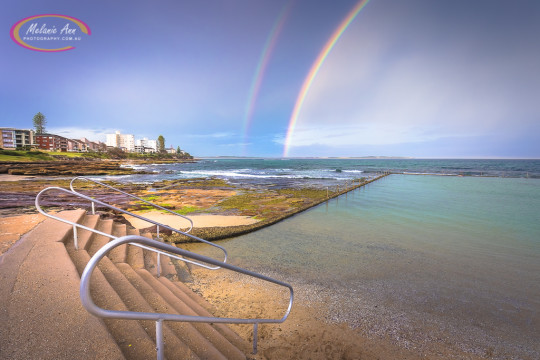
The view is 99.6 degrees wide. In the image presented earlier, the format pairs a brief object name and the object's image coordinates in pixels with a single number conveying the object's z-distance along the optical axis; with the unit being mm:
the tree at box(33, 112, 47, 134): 98938
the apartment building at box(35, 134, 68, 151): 97350
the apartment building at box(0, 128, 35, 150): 81681
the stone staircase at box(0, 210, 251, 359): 2320
